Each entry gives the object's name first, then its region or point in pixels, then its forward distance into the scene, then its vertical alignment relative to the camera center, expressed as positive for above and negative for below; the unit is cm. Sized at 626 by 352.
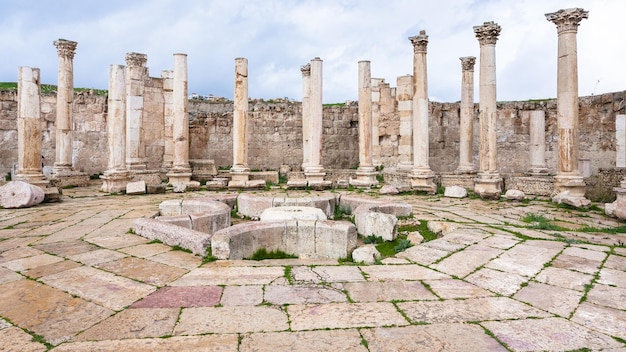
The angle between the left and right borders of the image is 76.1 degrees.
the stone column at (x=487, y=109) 1315 +202
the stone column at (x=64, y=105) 1559 +258
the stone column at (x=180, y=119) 1508 +193
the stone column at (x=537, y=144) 1633 +102
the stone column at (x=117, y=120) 1370 +172
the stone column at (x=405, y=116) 1654 +220
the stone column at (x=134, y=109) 1505 +232
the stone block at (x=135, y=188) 1296 -59
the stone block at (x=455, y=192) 1285 -75
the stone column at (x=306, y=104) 1761 +291
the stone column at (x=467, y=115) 1658 +227
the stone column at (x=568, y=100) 1136 +197
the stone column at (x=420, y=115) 1397 +190
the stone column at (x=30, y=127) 1238 +134
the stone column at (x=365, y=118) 1532 +196
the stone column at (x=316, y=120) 1526 +189
